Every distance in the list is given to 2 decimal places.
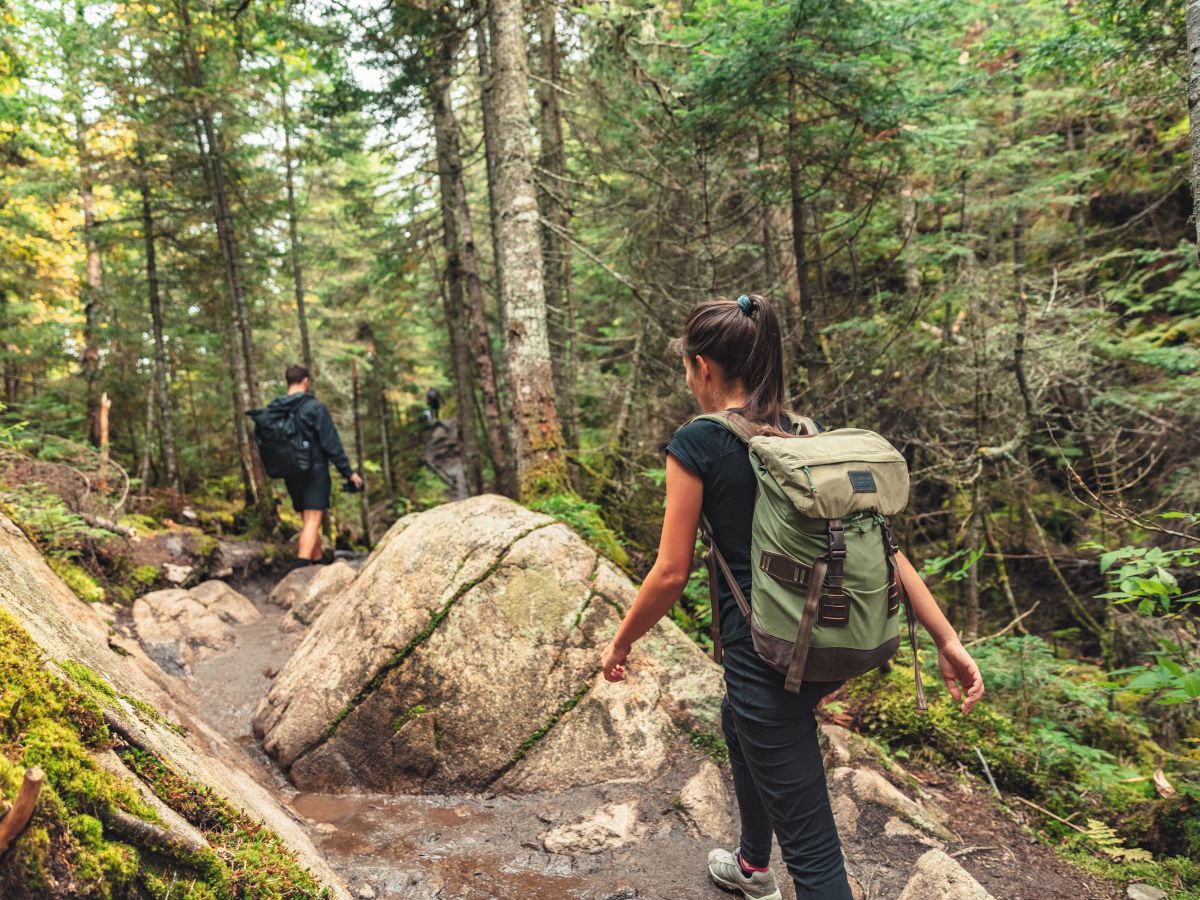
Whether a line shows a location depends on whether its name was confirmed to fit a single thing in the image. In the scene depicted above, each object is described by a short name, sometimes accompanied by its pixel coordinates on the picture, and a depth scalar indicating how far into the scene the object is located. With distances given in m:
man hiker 7.86
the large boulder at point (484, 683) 4.04
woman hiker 2.35
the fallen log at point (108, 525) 6.85
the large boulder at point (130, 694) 2.31
